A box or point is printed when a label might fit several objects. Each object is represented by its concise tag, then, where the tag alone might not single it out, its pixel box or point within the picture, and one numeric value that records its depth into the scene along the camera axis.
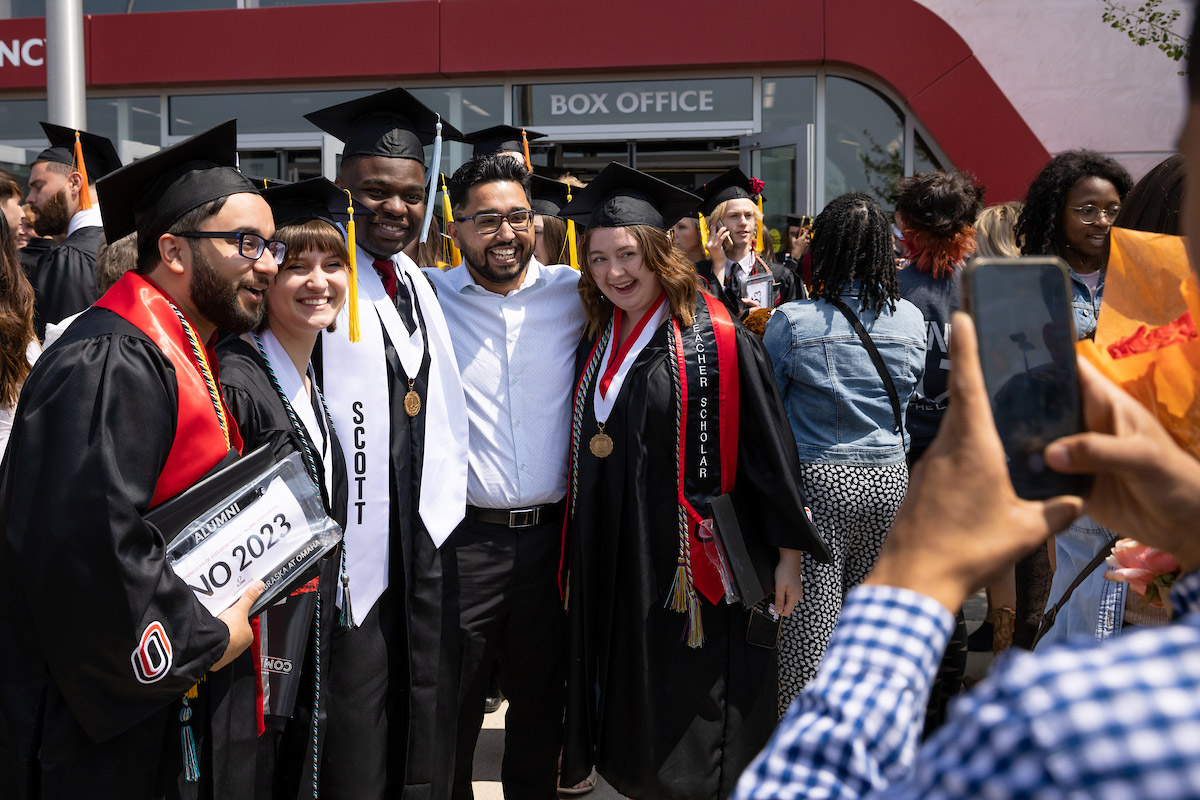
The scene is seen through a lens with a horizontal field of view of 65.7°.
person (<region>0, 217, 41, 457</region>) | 3.43
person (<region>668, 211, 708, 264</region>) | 6.34
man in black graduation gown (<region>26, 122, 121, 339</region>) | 4.93
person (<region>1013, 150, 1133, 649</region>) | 3.88
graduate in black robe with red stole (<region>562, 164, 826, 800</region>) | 3.19
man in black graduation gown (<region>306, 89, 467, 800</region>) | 2.94
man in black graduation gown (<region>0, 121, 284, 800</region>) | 1.94
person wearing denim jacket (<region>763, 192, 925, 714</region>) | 3.60
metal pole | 7.29
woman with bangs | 2.49
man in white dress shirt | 3.28
